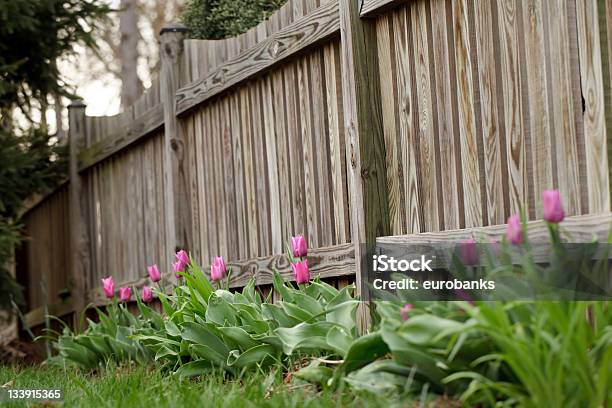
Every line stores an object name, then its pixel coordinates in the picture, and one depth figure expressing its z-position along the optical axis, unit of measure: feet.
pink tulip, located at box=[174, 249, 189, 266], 31.02
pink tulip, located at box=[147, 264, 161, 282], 34.32
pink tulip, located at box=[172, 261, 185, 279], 31.12
